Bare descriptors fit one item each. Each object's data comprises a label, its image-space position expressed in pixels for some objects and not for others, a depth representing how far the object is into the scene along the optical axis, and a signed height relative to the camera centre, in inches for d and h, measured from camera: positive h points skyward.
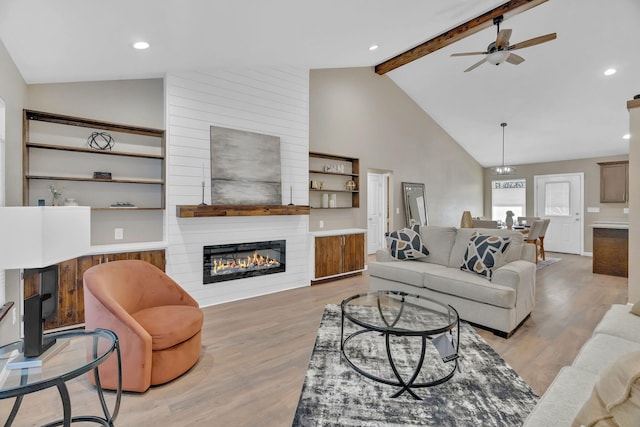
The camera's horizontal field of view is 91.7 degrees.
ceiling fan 139.9 +78.4
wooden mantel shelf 144.6 +1.7
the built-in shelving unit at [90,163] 122.2 +22.0
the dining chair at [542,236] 260.0 -19.2
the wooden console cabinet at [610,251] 212.5 -26.8
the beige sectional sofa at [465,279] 116.3 -27.6
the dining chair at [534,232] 239.6 -15.1
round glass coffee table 76.3 -39.5
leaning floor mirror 274.1 +9.4
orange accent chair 80.0 -30.6
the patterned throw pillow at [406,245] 158.9 -16.4
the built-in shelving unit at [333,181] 213.6 +23.3
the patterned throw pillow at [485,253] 125.5 -16.5
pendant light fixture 272.8 +38.3
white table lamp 54.3 -5.5
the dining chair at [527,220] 294.8 -6.6
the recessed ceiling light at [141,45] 109.6 +60.2
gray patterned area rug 63.9 -42.1
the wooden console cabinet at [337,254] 195.2 -26.9
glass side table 49.0 -27.3
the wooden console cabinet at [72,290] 116.3 -29.3
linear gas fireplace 157.3 -25.4
